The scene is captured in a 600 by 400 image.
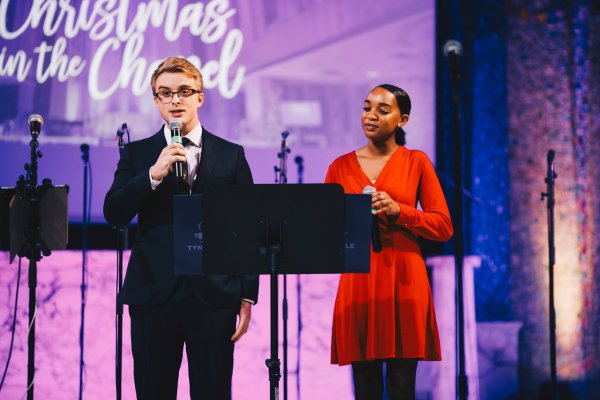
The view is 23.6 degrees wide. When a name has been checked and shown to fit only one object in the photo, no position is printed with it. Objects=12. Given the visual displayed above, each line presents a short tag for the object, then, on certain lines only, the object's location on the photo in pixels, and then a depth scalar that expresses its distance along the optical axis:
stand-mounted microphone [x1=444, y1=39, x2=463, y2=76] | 4.85
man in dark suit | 4.81
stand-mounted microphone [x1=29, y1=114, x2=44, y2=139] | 7.15
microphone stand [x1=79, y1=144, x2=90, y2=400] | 8.64
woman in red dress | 5.31
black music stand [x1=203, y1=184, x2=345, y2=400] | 4.56
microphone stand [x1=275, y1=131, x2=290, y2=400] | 7.94
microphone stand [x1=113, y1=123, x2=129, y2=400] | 7.15
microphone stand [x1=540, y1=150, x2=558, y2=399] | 8.59
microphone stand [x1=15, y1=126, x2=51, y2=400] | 7.13
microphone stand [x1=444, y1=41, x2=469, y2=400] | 4.67
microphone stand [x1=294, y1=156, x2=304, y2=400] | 9.04
